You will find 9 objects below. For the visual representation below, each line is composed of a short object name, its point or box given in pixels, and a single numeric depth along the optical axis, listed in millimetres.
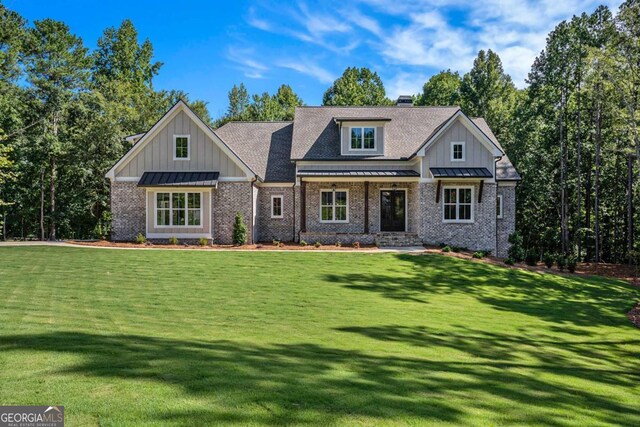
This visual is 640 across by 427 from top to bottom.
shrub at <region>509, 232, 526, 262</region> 20688
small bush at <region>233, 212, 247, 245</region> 21031
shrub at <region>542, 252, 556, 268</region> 20469
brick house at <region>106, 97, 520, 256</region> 21781
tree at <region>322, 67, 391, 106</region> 48688
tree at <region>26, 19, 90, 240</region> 28594
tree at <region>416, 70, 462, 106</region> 45097
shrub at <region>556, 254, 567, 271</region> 20516
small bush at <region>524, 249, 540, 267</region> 20078
